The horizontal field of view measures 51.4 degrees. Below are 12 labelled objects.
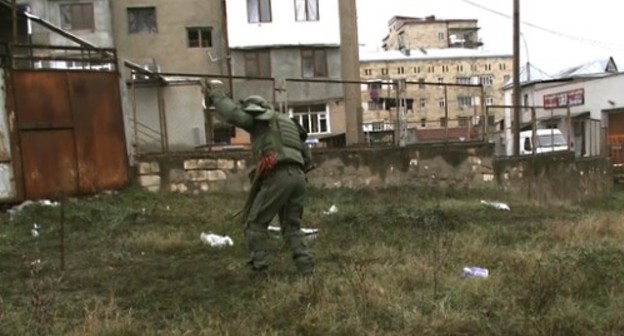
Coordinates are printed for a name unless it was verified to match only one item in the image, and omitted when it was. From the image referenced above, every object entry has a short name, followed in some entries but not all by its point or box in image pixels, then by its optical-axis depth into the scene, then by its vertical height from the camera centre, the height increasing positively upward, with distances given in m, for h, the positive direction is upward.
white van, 20.16 -1.17
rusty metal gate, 11.10 +0.01
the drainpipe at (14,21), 13.71 +2.43
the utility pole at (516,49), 27.08 +2.54
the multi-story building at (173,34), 33.47 +4.87
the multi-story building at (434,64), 23.30 +5.79
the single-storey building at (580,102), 23.91 +0.24
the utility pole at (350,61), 33.78 +3.12
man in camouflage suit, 6.10 -0.49
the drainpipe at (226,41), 33.25 +4.29
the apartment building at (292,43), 32.91 +4.01
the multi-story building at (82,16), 32.66 +5.90
